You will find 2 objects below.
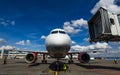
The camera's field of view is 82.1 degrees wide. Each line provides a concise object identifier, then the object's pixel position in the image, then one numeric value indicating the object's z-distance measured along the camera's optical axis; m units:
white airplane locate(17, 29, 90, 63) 6.61
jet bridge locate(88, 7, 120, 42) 7.80
